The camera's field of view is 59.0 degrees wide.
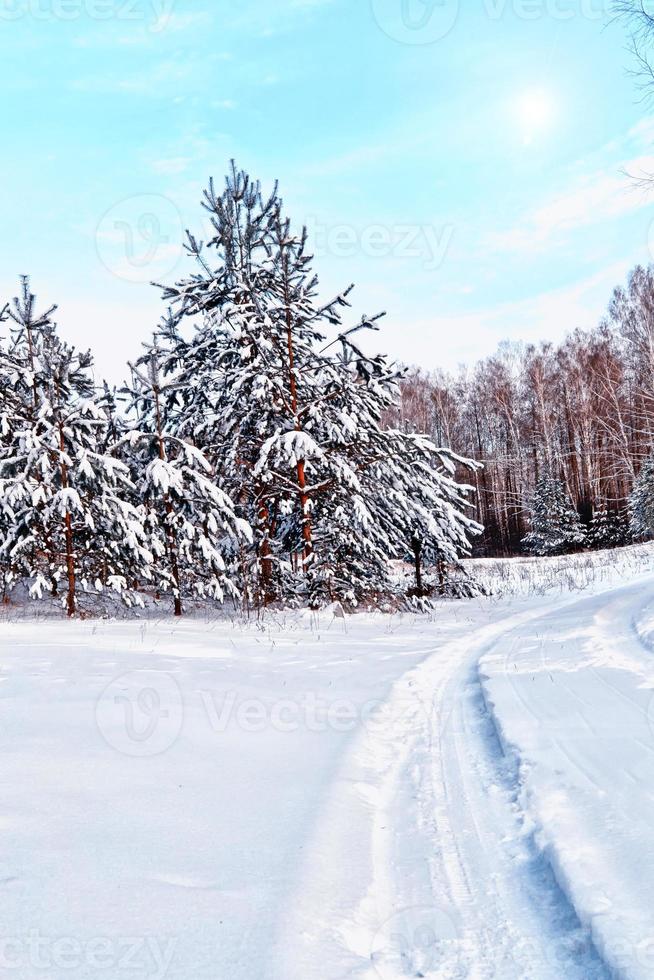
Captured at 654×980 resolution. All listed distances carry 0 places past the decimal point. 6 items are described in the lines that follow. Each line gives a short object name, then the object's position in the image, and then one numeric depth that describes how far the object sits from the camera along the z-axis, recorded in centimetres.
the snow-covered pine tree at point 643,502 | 3036
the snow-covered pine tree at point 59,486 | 1245
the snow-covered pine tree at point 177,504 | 1290
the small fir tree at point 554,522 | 3703
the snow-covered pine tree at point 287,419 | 1270
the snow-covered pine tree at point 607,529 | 3691
